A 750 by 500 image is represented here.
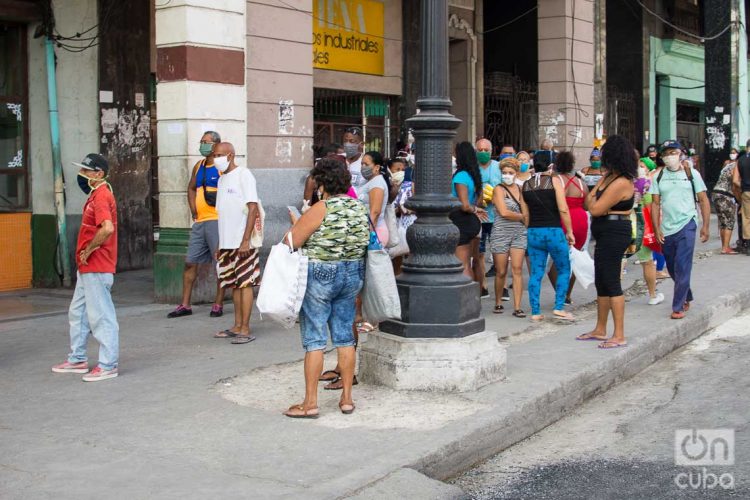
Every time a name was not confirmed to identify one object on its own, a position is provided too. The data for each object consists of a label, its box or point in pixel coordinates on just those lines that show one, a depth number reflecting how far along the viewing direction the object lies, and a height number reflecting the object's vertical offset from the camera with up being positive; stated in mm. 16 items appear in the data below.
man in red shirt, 7363 -464
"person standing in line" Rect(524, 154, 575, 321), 9844 -339
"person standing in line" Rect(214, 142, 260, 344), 9055 -266
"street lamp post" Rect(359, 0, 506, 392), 6926 -695
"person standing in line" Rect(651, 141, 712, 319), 9914 -239
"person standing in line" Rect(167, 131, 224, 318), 9992 -225
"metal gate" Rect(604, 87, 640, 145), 24453 +2282
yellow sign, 16000 +2936
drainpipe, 12305 +708
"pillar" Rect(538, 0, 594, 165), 18078 +2555
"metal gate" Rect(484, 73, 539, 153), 20203 +1938
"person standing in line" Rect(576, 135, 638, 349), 8461 -172
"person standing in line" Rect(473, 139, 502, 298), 11394 +263
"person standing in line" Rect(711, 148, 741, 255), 16062 -105
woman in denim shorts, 6180 -393
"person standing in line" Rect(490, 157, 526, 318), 10250 -307
